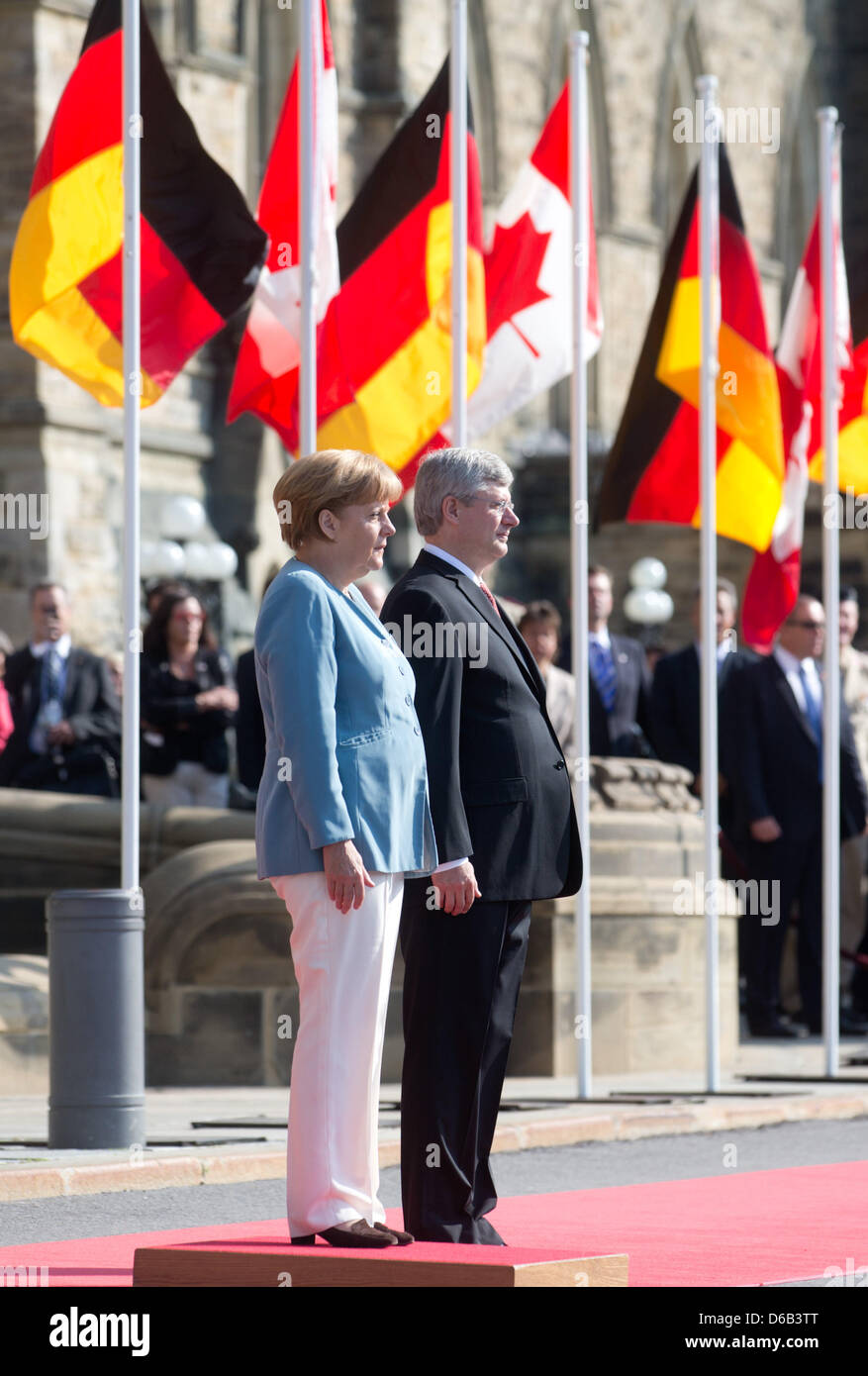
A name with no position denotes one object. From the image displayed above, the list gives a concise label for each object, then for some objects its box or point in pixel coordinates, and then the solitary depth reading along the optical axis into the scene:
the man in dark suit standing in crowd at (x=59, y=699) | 13.80
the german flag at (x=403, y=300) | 12.68
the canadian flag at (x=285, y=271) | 11.99
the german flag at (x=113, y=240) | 11.24
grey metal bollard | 9.62
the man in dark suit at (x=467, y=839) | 6.77
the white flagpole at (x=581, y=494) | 11.74
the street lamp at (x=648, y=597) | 25.52
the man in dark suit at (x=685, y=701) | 14.95
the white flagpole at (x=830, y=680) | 12.66
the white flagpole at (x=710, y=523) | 12.12
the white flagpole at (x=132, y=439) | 10.20
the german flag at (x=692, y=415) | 13.15
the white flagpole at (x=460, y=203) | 12.01
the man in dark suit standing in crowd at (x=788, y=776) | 14.71
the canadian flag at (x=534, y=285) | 13.21
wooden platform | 5.68
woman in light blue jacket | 6.27
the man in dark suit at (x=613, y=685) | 14.97
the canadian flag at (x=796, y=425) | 13.43
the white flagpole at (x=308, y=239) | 11.20
